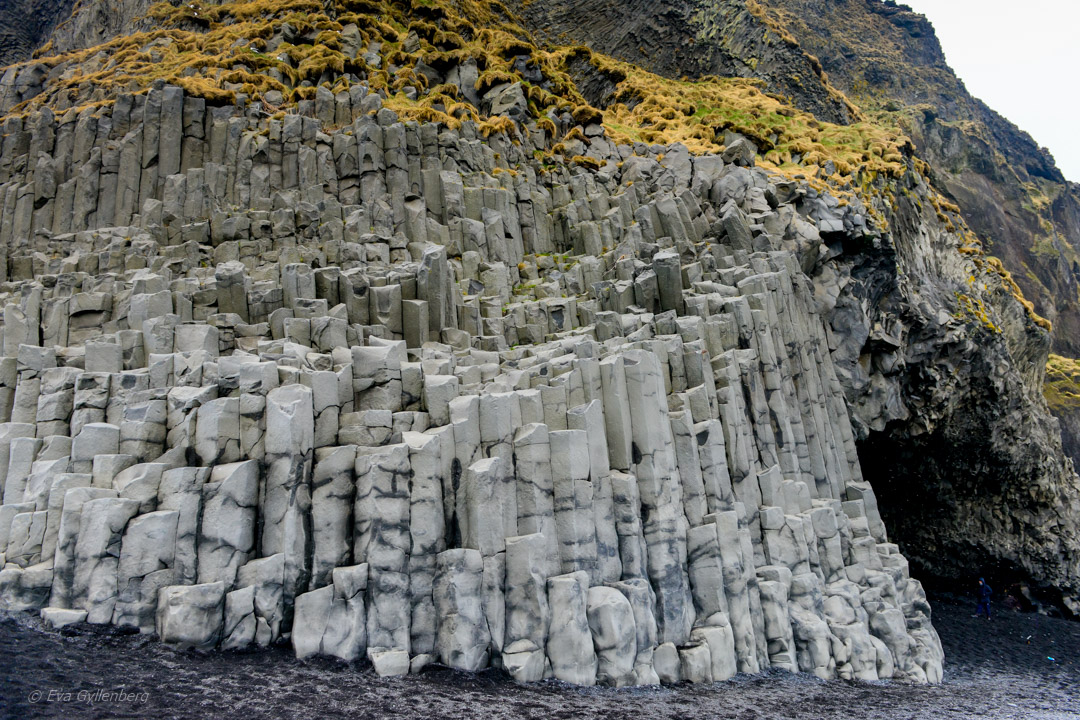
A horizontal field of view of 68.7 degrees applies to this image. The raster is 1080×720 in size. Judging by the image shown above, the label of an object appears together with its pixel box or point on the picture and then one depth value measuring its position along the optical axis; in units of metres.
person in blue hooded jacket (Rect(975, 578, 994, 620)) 32.66
